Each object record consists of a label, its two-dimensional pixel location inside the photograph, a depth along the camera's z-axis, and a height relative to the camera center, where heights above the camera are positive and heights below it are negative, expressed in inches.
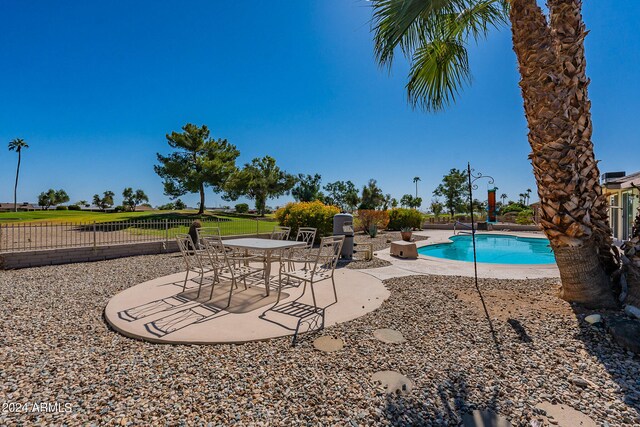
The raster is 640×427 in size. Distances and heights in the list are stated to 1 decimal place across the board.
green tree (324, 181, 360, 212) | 2258.4 +205.6
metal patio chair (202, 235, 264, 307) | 170.9 -32.4
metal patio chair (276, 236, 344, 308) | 167.3 -36.4
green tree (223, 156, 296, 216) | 1680.9 +222.2
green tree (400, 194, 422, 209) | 2381.9 +114.9
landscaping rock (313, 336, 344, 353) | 116.5 -56.8
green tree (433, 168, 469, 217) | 1781.5 +144.1
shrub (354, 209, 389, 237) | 751.5 -11.7
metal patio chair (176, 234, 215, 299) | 181.8 -29.6
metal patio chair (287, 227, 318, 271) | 229.1 -51.4
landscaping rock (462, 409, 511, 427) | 73.3 -57.1
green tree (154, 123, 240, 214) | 1146.7 +234.5
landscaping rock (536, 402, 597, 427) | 73.9 -57.9
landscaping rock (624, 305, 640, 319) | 138.2 -52.7
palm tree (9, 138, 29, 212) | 1636.3 +462.0
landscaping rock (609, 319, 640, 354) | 110.4 -52.5
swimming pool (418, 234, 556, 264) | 470.5 -77.1
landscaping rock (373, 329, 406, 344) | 124.1 -57.4
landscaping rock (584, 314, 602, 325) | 134.1 -54.3
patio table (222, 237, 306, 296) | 182.1 -20.0
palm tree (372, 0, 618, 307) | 152.5 +47.3
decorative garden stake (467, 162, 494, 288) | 243.3 +36.1
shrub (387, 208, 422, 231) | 845.8 -13.0
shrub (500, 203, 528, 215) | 1595.1 +19.5
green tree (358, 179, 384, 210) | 1817.2 +130.9
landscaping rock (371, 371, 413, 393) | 88.7 -57.0
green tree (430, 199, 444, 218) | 1273.9 +24.1
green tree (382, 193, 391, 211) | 2200.8 +131.1
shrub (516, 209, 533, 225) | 957.2 -24.8
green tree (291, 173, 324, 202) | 1889.6 +191.1
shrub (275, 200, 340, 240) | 506.3 -2.1
